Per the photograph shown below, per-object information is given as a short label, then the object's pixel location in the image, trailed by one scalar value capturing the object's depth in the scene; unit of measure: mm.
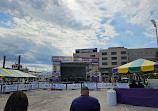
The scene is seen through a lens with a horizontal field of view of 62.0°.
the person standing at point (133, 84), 9310
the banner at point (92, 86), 21533
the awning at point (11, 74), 18266
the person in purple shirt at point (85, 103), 2770
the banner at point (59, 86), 22203
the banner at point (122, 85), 20531
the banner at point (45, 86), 22734
